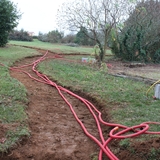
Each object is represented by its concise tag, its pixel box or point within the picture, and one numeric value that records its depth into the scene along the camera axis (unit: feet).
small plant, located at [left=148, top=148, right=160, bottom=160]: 9.78
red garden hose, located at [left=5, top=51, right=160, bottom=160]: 10.64
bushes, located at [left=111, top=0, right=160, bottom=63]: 48.42
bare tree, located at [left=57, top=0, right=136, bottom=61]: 37.50
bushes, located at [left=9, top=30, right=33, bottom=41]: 84.51
